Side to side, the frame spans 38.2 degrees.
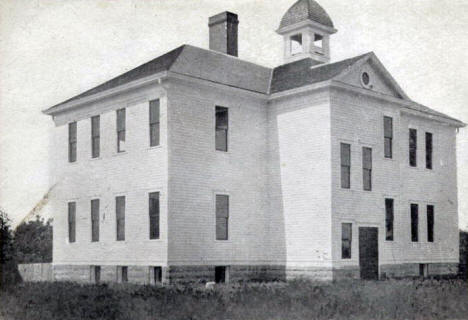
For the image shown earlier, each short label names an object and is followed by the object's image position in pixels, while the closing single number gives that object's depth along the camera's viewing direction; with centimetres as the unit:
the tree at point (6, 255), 2392
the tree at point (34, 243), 5278
